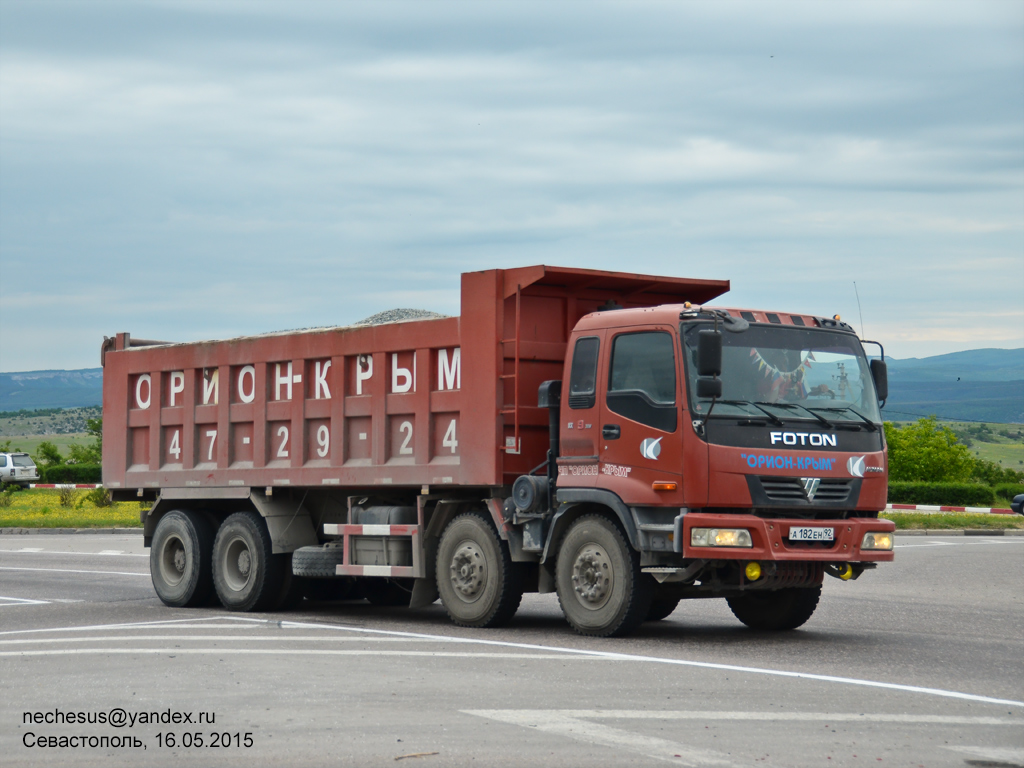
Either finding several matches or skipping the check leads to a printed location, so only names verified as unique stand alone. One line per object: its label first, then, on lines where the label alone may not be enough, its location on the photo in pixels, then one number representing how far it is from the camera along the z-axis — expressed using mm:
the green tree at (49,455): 72938
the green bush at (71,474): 65188
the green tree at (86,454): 72812
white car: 62031
